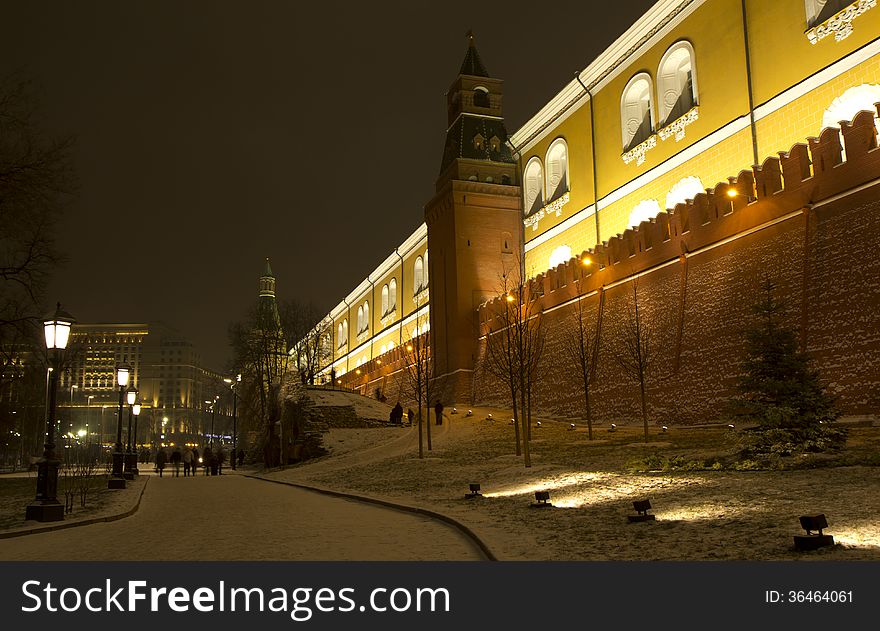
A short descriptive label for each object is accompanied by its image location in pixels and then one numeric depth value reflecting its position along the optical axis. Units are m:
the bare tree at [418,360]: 23.28
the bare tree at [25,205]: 14.80
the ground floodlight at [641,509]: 7.48
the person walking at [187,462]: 29.57
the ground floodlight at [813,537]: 5.45
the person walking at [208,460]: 29.41
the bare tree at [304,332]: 47.34
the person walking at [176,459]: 29.42
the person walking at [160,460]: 32.12
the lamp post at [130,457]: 21.39
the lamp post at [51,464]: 10.34
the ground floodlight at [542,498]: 9.58
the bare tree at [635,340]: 21.47
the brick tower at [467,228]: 35.75
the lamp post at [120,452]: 18.48
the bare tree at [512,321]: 27.29
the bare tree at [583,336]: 24.80
